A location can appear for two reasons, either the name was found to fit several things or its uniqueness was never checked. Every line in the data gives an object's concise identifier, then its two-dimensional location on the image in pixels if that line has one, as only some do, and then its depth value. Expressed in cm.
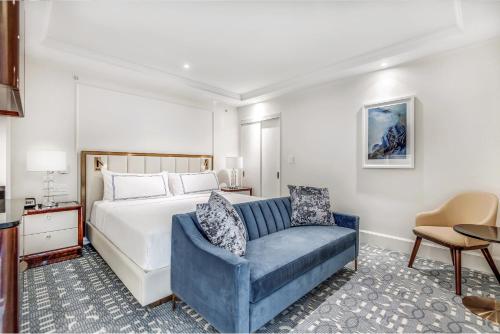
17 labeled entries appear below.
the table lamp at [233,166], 521
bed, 192
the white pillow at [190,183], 398
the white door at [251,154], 524
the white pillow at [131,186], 332
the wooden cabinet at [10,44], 133
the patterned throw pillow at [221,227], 175
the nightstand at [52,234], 274
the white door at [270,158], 486
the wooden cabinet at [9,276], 132
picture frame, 313
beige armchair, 222
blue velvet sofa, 143
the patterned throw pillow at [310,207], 277
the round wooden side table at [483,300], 186
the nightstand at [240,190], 484
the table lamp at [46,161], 278
